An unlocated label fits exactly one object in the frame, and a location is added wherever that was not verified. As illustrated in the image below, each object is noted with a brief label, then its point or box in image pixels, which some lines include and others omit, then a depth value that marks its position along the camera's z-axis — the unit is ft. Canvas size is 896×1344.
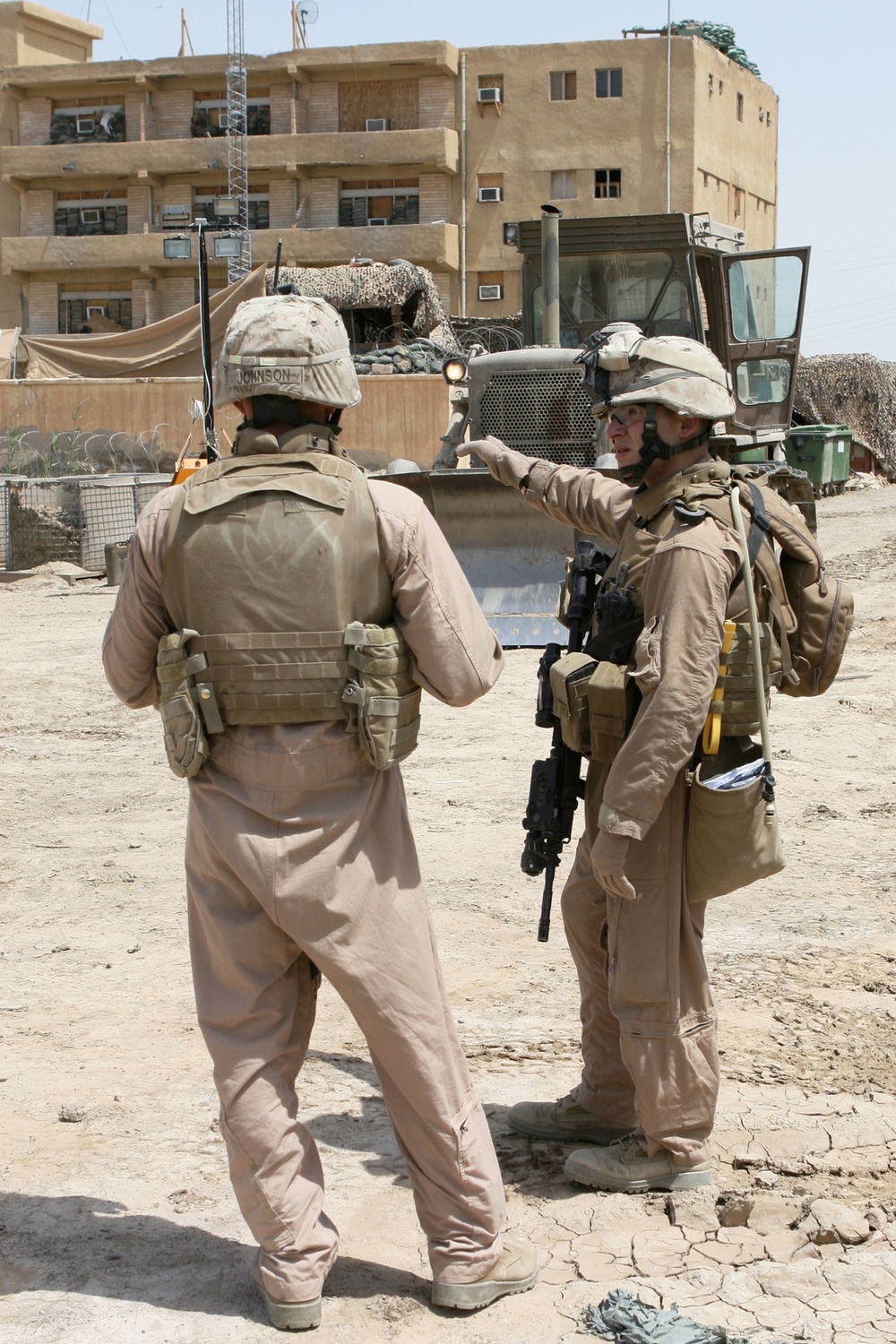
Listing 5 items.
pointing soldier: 9.55
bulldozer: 33.47
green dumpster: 72.95
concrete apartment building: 133.59
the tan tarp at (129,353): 87.51
